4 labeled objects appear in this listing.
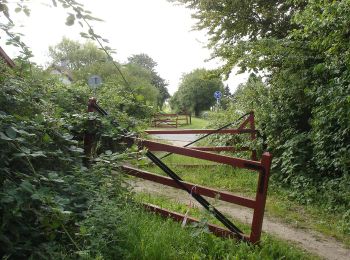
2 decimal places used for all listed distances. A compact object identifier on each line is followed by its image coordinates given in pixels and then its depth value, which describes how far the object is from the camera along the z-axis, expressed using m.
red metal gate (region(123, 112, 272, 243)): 3.95
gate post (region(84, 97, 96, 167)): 4.48
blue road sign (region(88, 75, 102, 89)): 8.53
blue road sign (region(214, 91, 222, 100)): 20.45
